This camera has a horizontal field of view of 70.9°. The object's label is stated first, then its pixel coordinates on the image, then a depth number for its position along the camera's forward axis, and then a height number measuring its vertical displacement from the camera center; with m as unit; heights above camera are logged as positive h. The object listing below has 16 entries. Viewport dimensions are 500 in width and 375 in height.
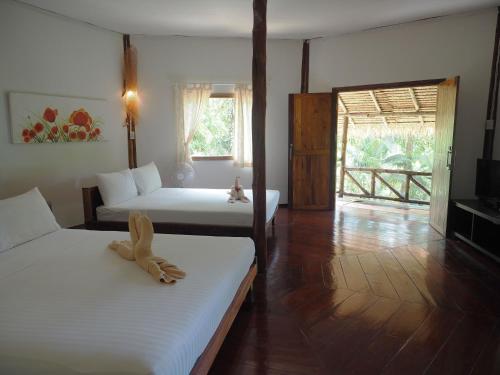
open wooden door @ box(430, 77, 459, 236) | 4.07 -0.13
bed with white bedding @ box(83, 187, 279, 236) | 3.56 -0.76
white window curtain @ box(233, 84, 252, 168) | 5.60 +0.24
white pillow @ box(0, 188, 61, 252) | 2.52 -0.62
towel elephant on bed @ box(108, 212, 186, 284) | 1.93 -0.70
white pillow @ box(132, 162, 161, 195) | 4.53 -0.51
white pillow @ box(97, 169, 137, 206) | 3.89 -0.54
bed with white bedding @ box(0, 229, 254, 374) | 1.28 -0.77
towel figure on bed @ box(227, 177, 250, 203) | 4.02 -0.63
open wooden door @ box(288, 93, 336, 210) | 5.52 -0.17
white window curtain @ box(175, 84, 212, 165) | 5.53 +0.48
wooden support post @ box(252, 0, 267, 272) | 2.92 +0.10
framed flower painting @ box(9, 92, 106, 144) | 3.82 +0.25
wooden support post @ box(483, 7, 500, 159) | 4.19 +0.50
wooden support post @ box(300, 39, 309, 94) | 5.55 +1.13
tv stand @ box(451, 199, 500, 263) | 3.48 -0.91
